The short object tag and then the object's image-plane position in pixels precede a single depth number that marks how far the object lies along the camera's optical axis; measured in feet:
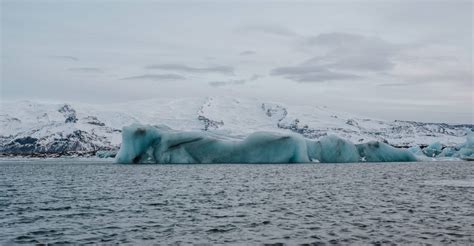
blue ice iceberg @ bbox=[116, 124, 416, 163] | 227.40
